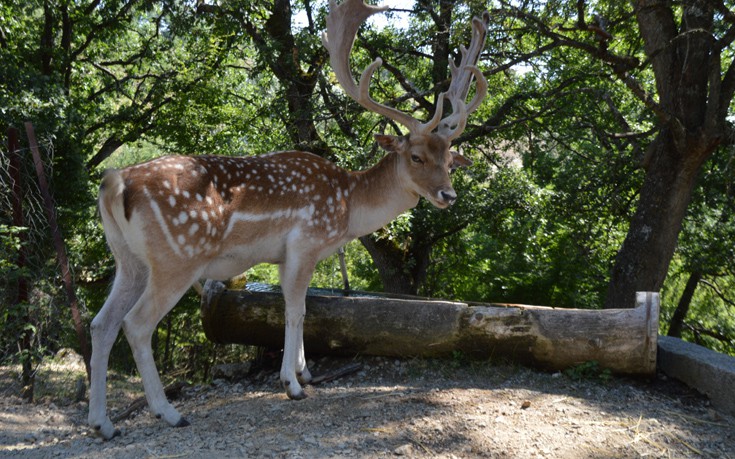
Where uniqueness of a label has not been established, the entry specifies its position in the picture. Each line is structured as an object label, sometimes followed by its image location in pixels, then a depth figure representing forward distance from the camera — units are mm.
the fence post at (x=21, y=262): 5969
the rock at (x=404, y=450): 4177
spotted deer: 4797
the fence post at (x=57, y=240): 5629
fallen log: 5754
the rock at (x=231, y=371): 6637
